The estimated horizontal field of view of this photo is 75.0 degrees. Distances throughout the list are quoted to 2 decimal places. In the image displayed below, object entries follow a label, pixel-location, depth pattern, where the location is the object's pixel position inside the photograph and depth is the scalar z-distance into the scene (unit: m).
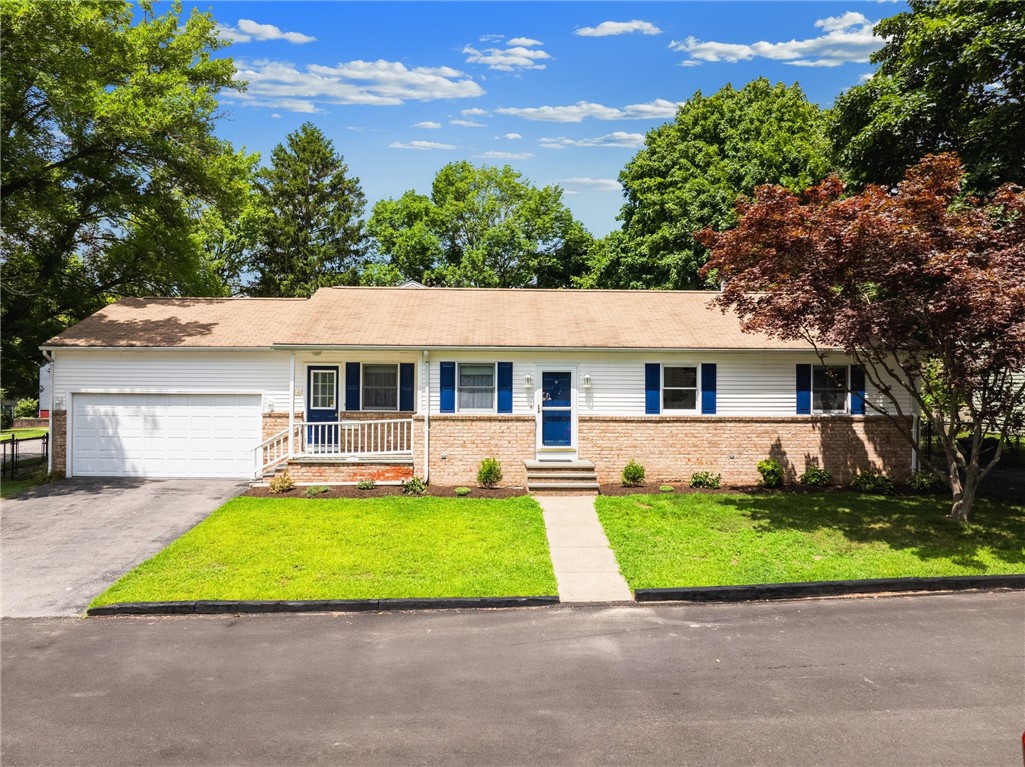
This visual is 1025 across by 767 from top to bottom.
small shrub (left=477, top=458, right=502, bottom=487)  14.91
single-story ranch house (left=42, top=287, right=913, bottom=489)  15.22
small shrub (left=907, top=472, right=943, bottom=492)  15.01
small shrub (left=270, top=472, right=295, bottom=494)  14.30
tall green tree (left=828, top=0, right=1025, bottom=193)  12.95
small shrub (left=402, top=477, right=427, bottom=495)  14.28
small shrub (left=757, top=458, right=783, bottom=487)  15.20
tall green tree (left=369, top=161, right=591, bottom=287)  35.34
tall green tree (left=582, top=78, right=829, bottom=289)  27.31
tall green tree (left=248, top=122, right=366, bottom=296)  40.44
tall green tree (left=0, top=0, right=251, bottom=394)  16.55
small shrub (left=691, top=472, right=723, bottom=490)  15.15
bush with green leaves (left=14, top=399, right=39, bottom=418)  36.44
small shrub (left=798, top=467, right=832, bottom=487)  15.31
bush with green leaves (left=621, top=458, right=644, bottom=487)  15.12
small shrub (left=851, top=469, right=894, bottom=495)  14.92
